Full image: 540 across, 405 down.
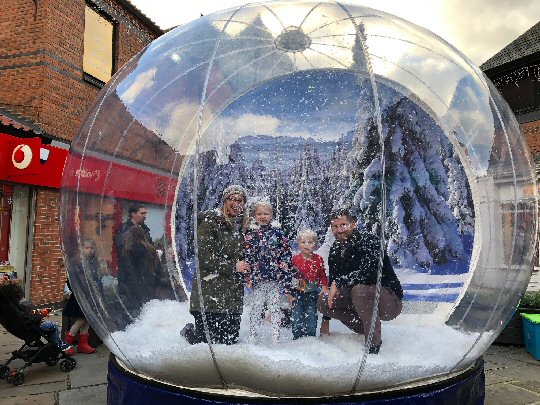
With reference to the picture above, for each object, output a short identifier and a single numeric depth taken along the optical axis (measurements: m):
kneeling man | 2.37
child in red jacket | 2.32
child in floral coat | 2.35
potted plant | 6.37
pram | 4.87
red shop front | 7.92
